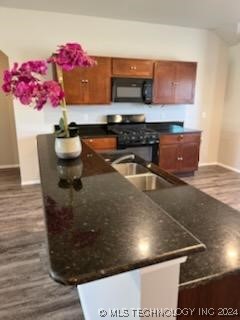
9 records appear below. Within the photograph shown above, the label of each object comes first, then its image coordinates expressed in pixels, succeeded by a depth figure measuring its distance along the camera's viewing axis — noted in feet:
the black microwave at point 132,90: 13.81
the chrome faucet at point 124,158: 7.02
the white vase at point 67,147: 5.36
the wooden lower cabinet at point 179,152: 14.76
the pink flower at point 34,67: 3.96
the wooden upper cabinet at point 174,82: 14.49
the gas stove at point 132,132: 13.88
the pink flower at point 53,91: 4.17
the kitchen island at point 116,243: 2.08
